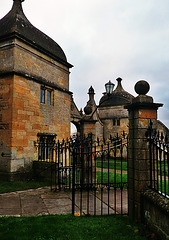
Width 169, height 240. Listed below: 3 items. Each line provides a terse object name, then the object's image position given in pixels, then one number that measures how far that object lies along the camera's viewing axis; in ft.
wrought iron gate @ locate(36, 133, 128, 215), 15.42
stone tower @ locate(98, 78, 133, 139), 71.97
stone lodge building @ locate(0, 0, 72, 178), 27.48
